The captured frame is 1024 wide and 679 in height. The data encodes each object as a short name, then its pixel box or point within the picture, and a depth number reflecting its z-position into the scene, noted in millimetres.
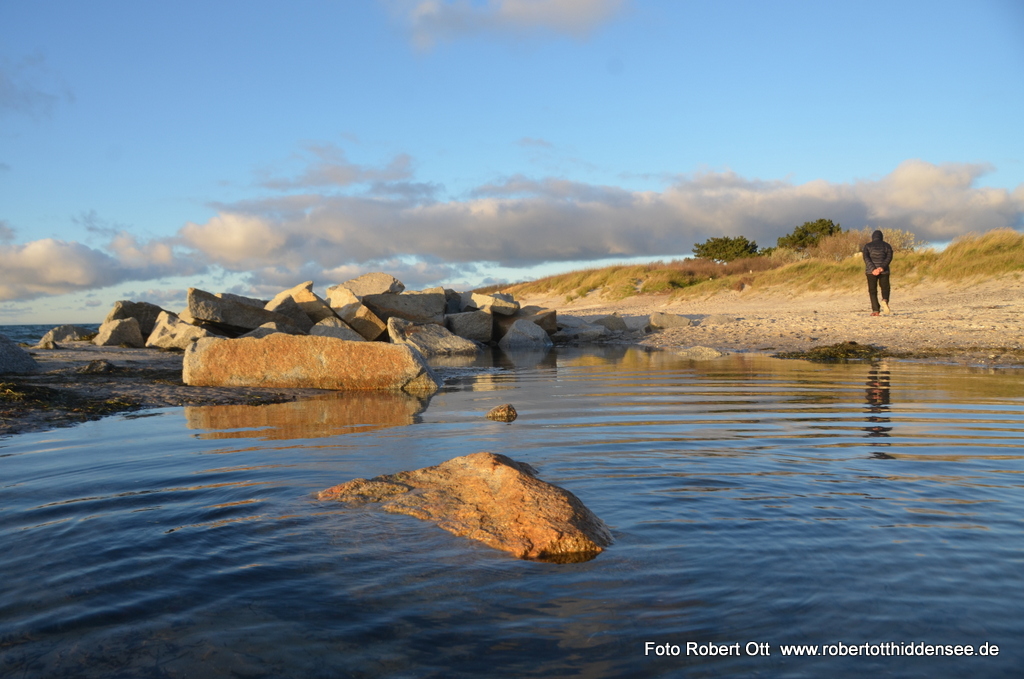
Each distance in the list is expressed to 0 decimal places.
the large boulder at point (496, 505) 2771
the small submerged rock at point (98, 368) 9250
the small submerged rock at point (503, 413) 6156
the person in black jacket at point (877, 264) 15664
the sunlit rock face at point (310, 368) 8469
